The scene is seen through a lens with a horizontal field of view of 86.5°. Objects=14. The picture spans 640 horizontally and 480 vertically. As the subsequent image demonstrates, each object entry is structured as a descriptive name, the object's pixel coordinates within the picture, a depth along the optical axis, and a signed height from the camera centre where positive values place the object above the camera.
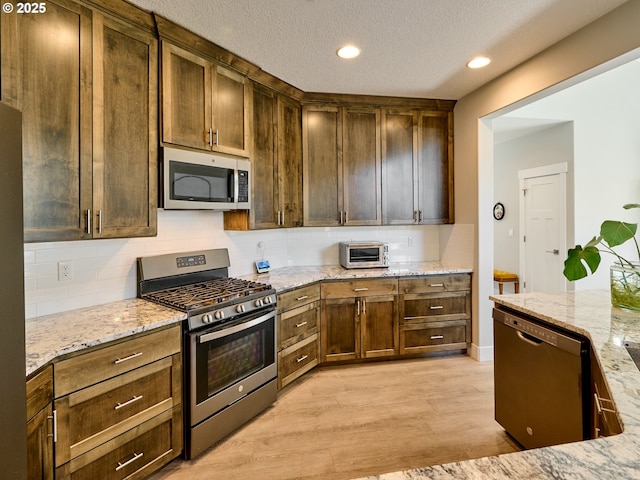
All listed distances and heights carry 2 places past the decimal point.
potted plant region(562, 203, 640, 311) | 1.68 -0.16
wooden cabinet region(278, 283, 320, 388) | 2.73 -0.80
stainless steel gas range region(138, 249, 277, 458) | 1.96 -0.65
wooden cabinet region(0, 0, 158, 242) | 1.54 +0.62
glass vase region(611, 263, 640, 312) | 1.77 -0.27
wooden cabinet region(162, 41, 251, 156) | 2.16 +0.95
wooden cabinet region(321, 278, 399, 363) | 3.20 -0.77
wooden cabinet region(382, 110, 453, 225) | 3.61 +0.76
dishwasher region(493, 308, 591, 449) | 1.58 -0.76
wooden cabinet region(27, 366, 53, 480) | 1.27 -0.73
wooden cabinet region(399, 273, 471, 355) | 3.35 -0.76
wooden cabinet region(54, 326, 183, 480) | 1.46 -0.81
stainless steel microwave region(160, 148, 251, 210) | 2.16 +0.40
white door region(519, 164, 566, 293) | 4.59 +0.11
